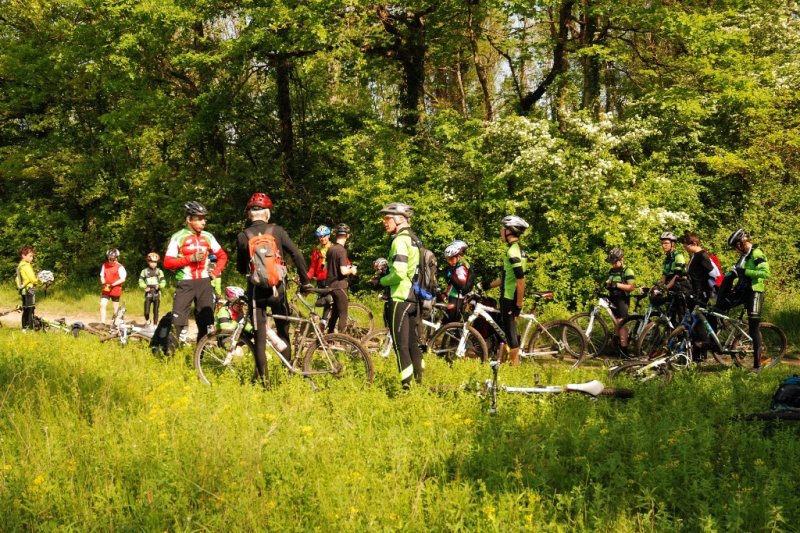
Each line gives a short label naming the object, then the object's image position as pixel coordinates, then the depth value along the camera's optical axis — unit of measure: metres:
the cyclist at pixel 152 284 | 14.40
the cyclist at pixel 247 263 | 6.66
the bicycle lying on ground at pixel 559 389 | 5.82
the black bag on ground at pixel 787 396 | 5.61
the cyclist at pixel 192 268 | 8.08
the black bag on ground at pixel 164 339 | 8.70
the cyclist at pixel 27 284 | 12.16
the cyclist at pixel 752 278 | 8.61
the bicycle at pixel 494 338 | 8.62
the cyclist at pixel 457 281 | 9.28
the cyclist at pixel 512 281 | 7.92
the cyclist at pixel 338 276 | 10.03
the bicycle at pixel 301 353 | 7.02
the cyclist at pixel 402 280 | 6.50
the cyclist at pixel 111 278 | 14.36
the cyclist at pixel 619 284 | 10.16
